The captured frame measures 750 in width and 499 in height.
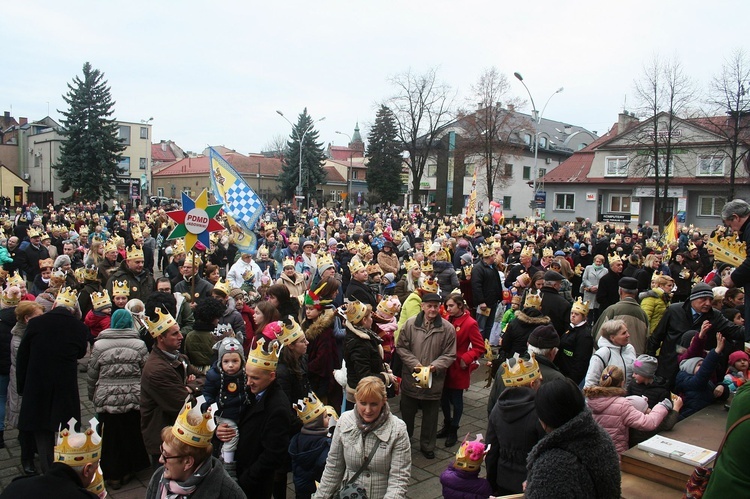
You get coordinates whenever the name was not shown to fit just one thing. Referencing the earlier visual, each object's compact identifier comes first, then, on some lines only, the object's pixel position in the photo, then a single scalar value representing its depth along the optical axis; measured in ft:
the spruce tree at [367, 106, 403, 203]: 201.67
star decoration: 26.73
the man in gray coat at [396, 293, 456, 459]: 19.93
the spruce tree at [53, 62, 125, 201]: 155.53
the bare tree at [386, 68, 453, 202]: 178.91
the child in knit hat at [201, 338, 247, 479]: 13.47
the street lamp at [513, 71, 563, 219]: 96.09
